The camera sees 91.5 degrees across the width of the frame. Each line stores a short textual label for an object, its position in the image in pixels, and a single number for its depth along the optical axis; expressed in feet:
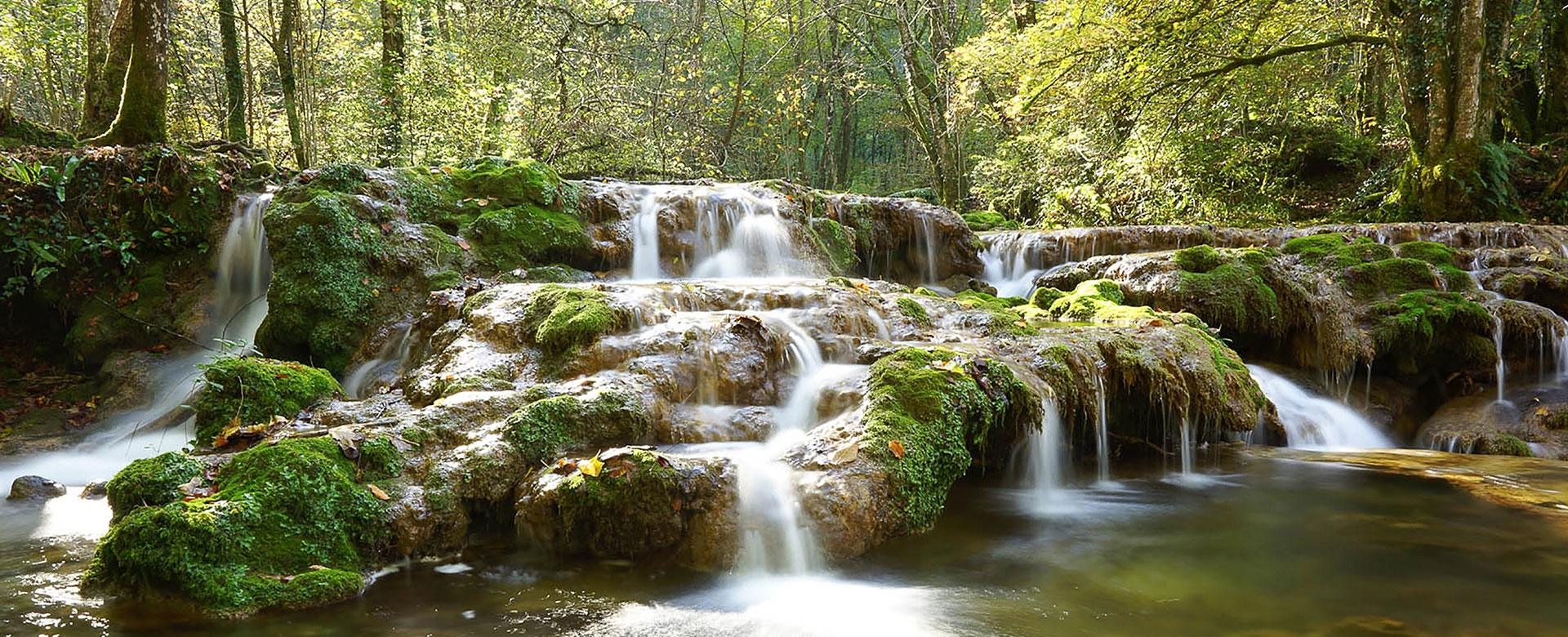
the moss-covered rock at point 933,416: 13.44
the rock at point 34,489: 16.06
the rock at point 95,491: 16.14
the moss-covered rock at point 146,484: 10.89
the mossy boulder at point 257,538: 9.91
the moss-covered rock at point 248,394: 14.69
